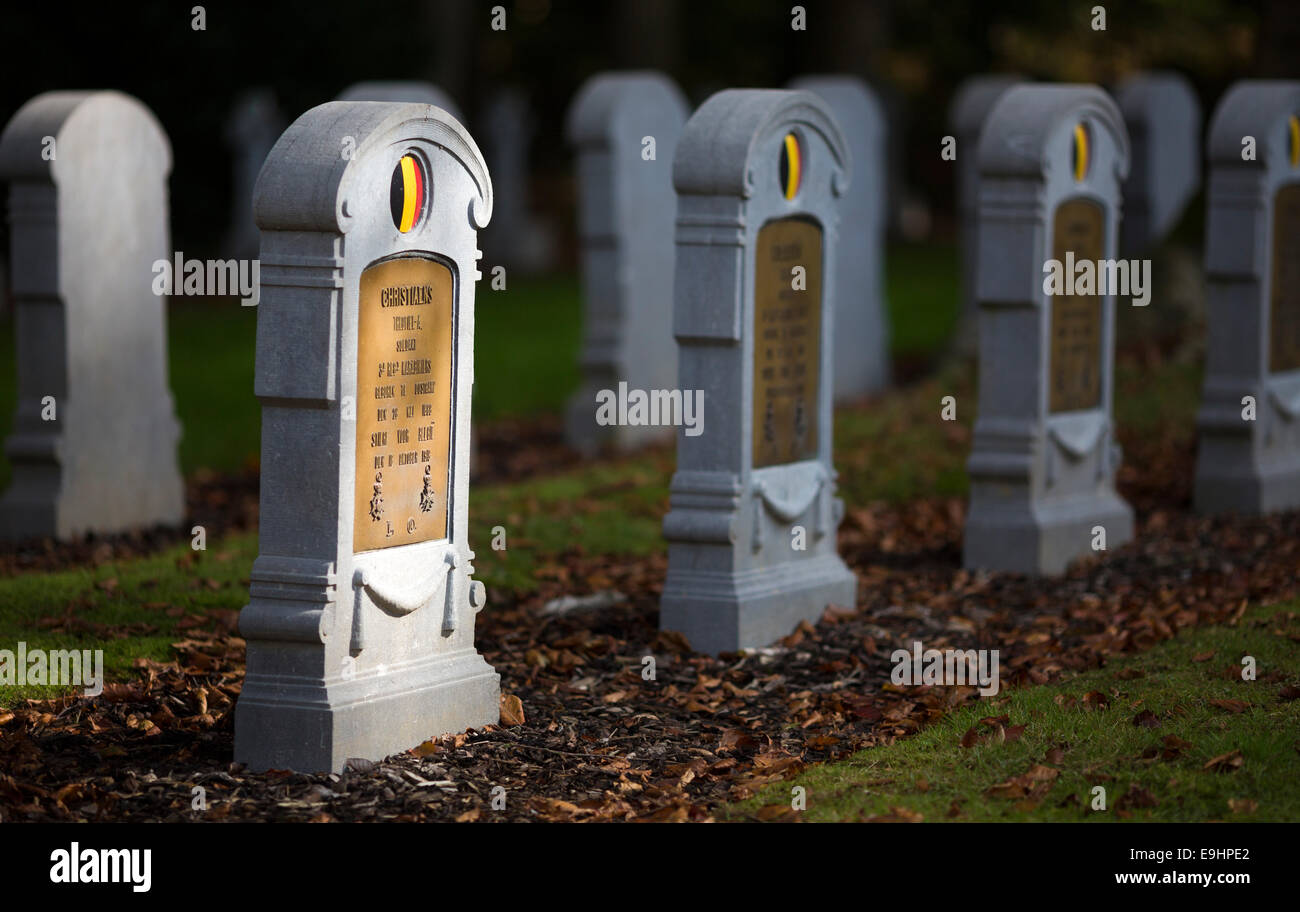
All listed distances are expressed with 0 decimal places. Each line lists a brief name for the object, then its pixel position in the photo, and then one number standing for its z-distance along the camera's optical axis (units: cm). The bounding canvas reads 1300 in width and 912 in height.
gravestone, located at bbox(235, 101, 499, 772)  607
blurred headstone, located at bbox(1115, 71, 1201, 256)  1827
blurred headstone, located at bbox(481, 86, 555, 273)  3027
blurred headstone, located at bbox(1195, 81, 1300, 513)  1110
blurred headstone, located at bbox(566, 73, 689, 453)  1417
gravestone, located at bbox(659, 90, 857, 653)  818
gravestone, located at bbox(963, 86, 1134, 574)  972
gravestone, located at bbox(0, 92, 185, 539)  1013
